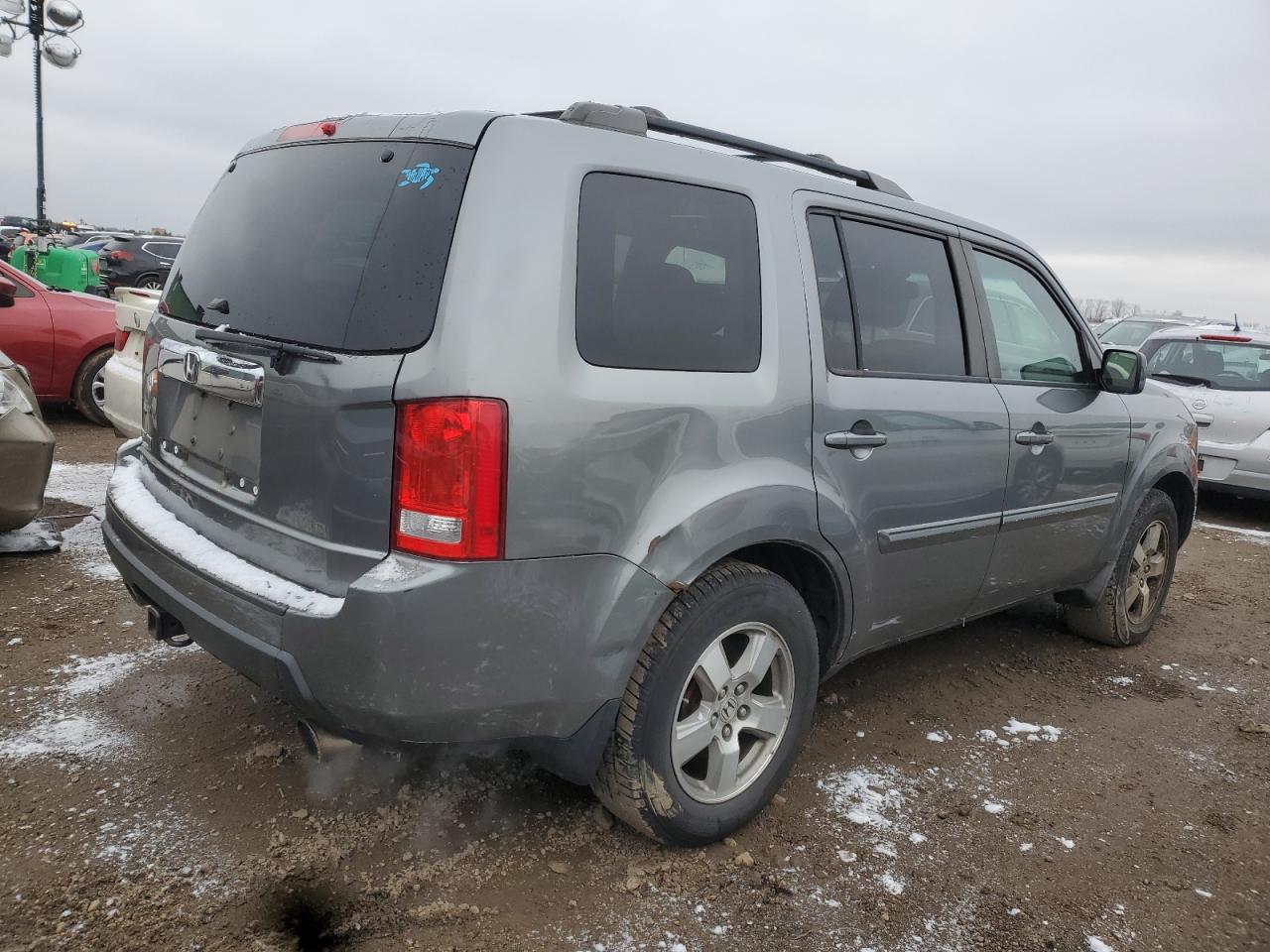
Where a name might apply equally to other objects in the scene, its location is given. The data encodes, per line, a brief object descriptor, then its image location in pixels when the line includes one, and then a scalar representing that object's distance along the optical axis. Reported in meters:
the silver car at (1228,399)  7.67
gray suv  2.06
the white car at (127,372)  5.04
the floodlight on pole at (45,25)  12.70
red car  7.52
